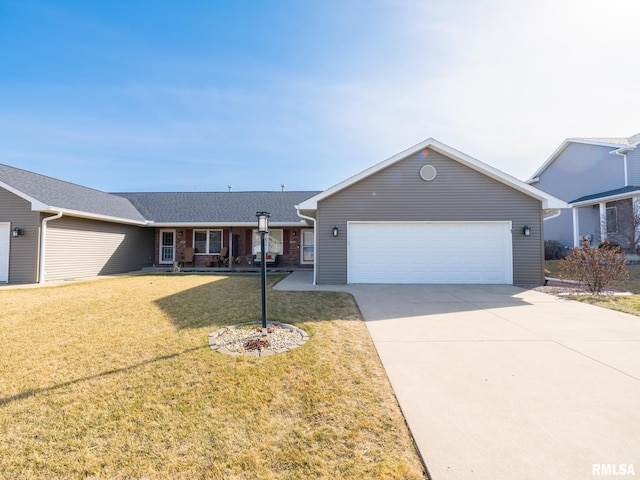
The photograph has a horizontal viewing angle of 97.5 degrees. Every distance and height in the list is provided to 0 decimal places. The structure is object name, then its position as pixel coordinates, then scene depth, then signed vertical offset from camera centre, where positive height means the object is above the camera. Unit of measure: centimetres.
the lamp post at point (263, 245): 439 +5
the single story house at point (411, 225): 934 +79
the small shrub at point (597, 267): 764 -56
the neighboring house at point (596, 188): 1390 +348
